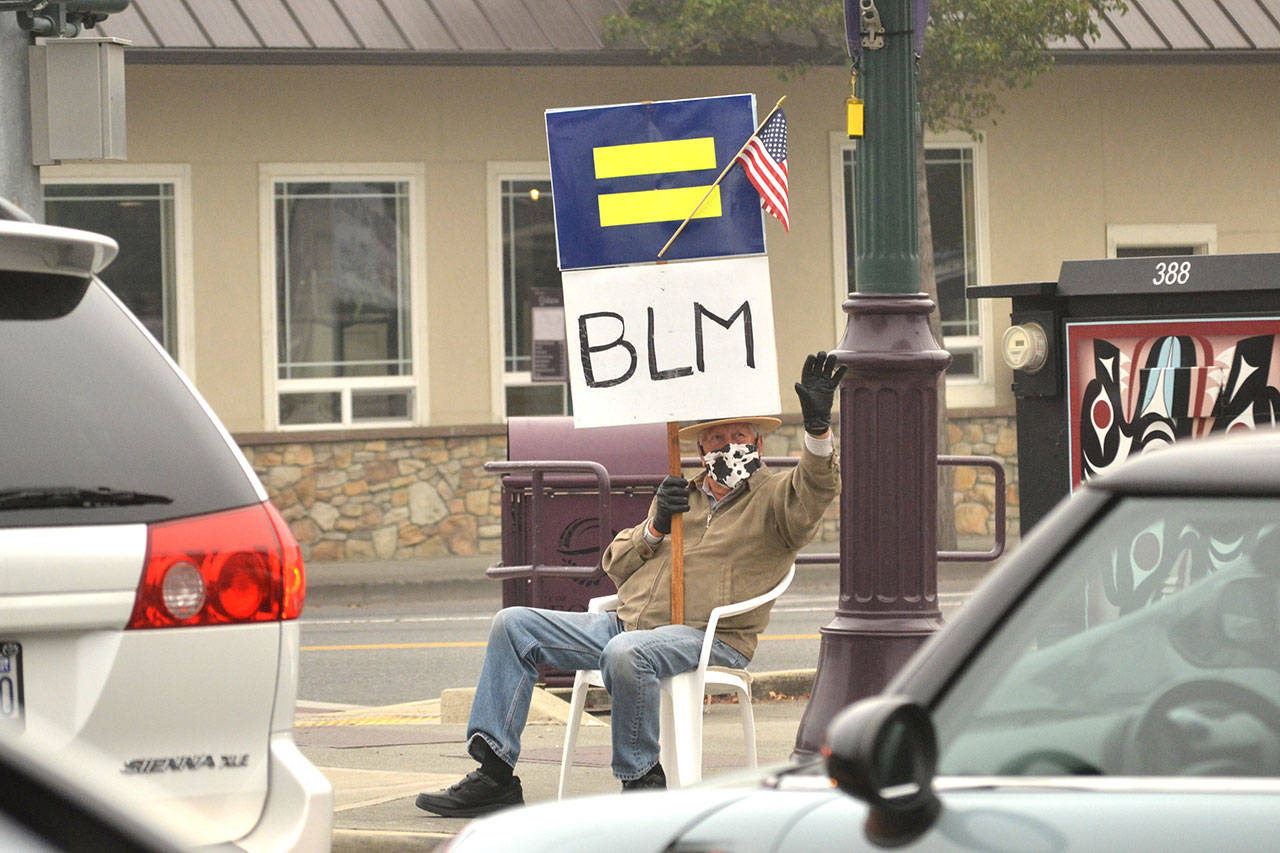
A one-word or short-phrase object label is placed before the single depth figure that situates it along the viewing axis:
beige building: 37.50
